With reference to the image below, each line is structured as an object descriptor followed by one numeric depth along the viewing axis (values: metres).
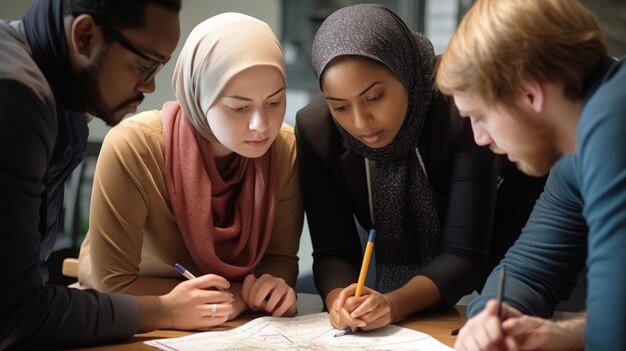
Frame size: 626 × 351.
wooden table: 1.41
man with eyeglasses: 1.19
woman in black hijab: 1.65
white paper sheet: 1.41
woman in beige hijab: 1.64
